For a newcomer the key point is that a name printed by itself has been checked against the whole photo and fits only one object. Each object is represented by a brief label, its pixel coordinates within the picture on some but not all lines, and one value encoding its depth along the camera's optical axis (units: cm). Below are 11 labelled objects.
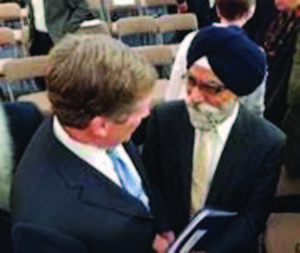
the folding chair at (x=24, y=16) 525
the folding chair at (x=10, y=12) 496
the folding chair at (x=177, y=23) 432
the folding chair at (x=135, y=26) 436
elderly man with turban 134
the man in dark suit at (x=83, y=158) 94
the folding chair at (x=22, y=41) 430
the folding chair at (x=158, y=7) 505
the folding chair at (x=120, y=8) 523
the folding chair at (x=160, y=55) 353
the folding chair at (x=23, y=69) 337
